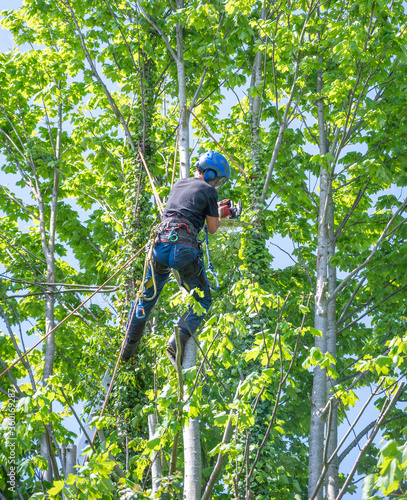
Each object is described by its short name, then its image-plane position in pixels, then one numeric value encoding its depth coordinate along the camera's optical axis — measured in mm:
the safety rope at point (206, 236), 10086
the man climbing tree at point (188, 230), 10492
